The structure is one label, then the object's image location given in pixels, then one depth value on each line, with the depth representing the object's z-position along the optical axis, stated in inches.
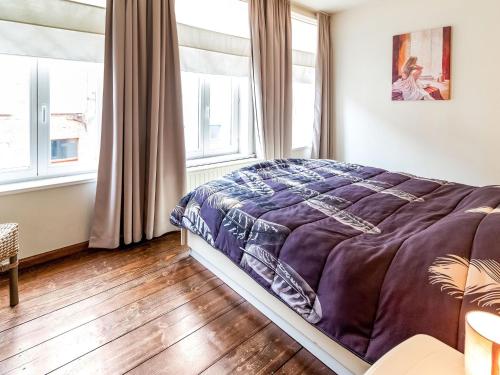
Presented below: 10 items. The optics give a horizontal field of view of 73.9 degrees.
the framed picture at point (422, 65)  133.6
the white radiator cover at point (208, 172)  128.2
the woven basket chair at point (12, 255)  74.2
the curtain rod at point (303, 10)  154.3
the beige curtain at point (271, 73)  137.7
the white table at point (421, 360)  31.6
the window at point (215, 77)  123.2
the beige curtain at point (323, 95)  167.9
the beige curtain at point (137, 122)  98.7
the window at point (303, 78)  164.7
